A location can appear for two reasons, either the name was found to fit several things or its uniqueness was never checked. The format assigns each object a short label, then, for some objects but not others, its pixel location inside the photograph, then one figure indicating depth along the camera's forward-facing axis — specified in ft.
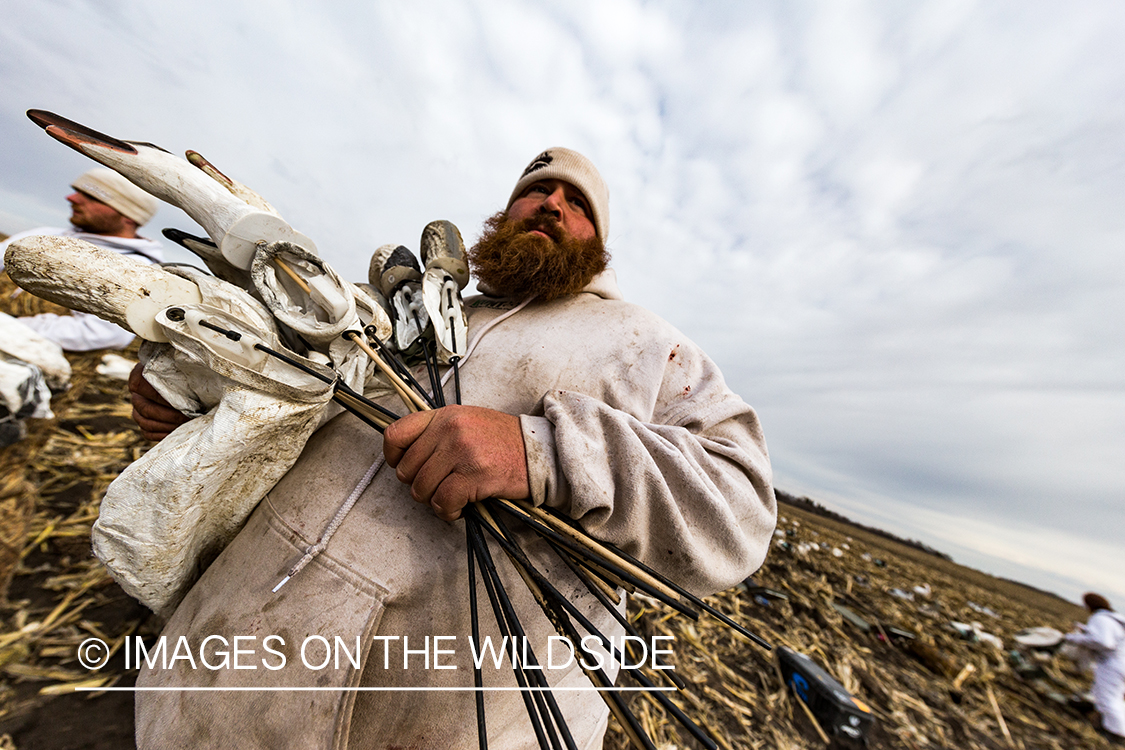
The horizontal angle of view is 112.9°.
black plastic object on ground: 8.04
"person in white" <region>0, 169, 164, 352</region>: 9.21
